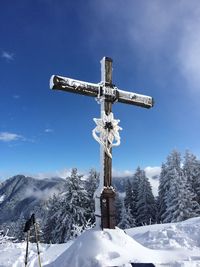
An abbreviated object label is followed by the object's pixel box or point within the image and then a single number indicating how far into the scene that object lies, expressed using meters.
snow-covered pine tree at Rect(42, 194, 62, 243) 28.58
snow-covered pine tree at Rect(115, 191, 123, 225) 31.11
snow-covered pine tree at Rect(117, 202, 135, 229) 28.67
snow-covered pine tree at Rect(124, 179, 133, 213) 32.12
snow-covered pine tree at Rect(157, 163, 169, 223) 29.60
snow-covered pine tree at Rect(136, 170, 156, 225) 30.41
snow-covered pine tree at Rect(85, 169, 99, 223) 29.93
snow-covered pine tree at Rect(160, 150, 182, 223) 27.15
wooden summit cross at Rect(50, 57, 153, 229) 5.86
